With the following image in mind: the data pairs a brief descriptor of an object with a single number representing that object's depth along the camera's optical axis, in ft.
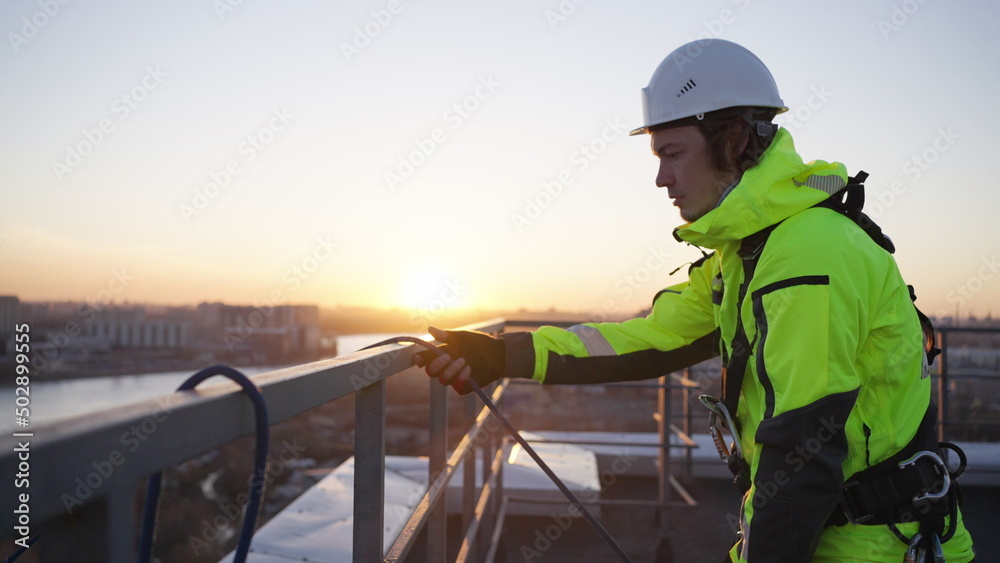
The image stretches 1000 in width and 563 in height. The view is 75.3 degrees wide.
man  3.67
